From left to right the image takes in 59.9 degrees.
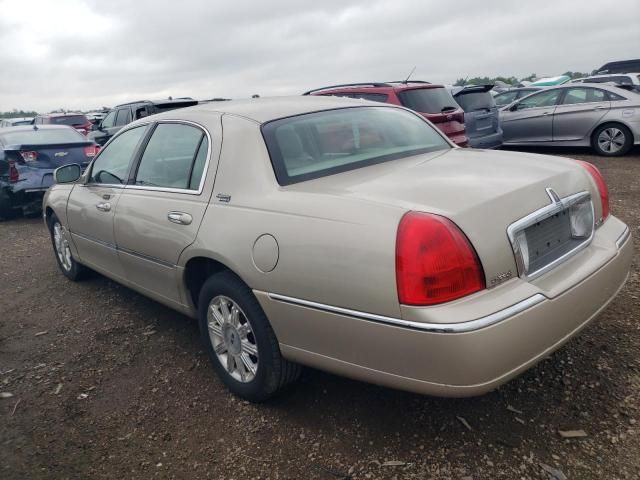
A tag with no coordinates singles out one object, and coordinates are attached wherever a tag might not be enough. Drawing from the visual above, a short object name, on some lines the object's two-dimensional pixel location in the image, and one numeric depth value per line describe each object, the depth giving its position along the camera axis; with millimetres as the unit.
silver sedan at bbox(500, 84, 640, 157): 9805
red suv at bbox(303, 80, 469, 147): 7910
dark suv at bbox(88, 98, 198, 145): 11531
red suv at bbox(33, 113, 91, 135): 18625
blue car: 8391
